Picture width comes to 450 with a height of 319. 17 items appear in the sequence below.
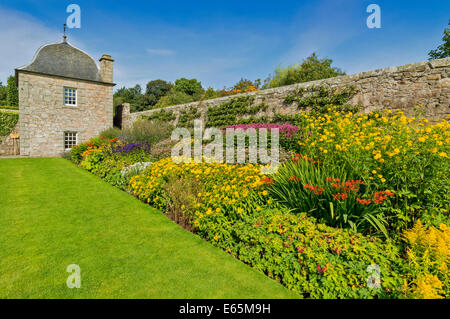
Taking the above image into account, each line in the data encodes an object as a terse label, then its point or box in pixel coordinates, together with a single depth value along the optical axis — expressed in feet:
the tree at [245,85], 62.28
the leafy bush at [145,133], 32.24
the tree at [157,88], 123.03
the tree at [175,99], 83.30
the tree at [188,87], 124.26
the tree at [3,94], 133.04
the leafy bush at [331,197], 10.19
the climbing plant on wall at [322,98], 24.56
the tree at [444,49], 63.21
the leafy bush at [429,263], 6.67
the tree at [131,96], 115.55
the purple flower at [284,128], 21.52
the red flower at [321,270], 7.82
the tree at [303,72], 53.62
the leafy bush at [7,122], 51.65
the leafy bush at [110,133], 39.85
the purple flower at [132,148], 27.89
